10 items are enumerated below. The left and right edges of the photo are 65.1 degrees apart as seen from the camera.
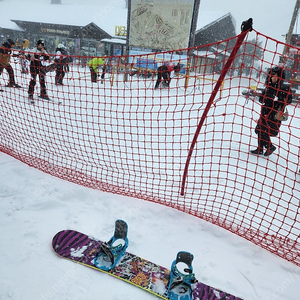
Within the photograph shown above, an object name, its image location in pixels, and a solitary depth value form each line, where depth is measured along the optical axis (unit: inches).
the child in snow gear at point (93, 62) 378.2
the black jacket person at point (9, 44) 242.0
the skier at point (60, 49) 302.3
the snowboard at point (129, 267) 73.4
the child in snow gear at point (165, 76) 368.5
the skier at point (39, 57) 228.2
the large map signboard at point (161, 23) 328.5
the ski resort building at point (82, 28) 856.3
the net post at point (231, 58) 77.8
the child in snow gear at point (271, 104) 144.1
